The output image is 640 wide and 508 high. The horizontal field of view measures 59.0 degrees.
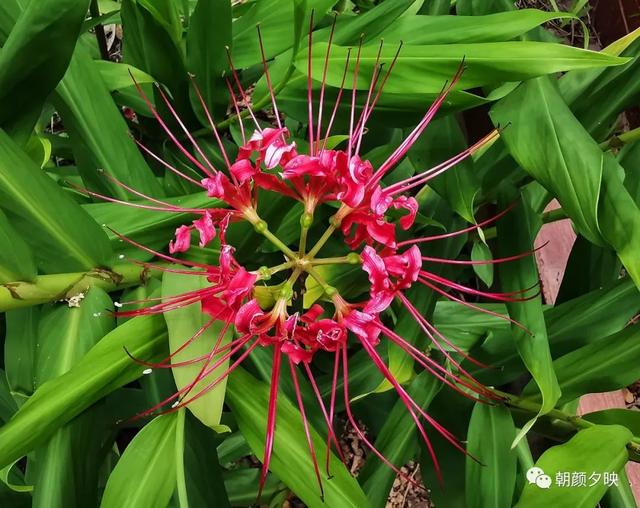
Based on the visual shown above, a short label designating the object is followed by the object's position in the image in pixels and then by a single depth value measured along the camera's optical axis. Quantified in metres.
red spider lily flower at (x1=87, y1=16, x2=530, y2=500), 0.39
